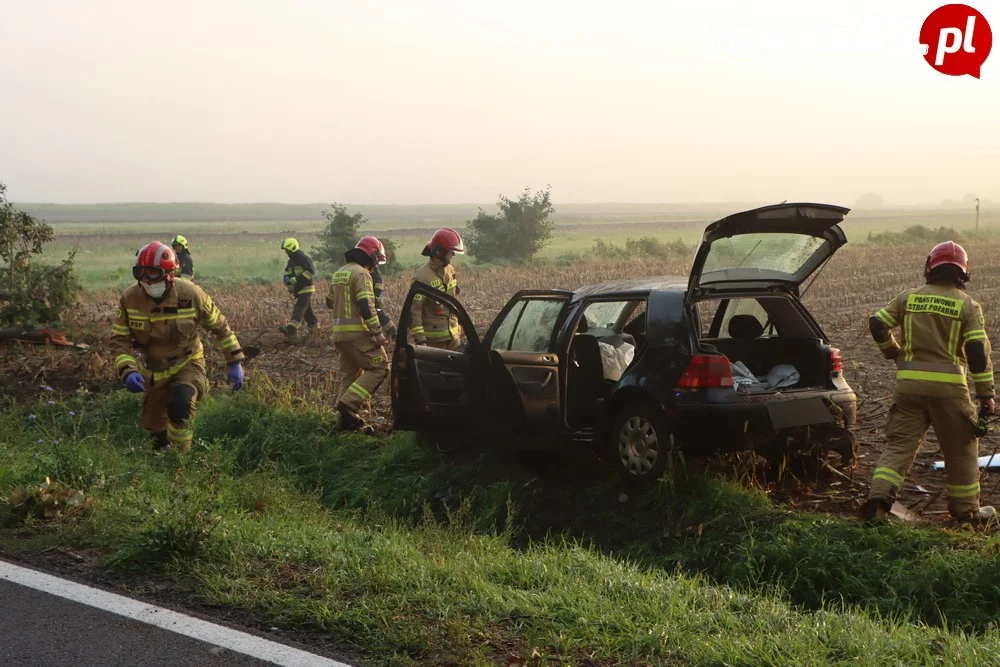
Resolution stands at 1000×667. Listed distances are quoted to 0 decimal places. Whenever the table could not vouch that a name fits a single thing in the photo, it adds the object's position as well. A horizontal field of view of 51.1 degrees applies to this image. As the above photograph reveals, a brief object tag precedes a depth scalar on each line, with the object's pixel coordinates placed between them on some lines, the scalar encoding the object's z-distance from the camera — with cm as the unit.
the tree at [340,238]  3036
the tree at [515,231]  3631
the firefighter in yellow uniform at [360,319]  1032
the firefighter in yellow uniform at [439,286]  1066
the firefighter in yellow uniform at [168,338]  808
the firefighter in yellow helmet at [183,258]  1686
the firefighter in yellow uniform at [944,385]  666
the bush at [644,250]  4141
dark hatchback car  705
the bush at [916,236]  4556
